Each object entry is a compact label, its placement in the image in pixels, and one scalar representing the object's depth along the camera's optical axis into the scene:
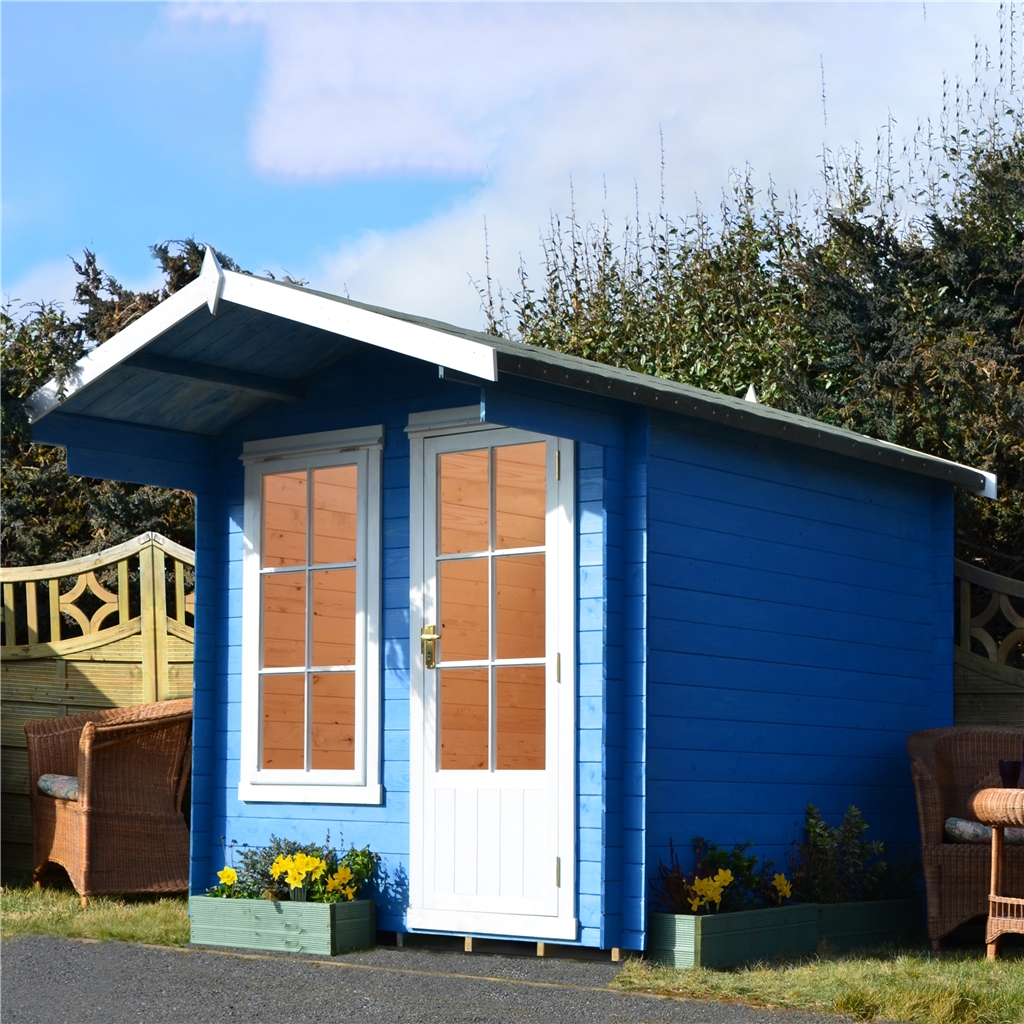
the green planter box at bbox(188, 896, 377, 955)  6.32
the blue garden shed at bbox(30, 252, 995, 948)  6.04
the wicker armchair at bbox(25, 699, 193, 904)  7.75
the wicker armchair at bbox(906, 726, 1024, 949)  6.63
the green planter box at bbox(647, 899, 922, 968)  5.82
